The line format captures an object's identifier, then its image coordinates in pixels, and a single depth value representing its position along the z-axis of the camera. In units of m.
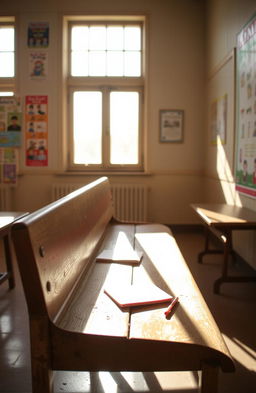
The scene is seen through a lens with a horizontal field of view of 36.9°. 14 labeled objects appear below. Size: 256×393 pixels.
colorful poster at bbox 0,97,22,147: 5.14
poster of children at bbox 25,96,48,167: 5.12
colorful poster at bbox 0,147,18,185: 5.15
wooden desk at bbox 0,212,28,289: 2.72
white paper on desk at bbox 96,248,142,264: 1.96
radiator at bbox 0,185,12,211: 5.17
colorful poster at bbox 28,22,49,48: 5.05
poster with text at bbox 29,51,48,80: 5.09
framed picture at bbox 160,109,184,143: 5.14
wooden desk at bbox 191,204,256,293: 2.64
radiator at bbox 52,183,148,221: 5.10
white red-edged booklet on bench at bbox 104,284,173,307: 1.36
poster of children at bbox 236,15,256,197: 3.05
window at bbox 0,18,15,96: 5.21
